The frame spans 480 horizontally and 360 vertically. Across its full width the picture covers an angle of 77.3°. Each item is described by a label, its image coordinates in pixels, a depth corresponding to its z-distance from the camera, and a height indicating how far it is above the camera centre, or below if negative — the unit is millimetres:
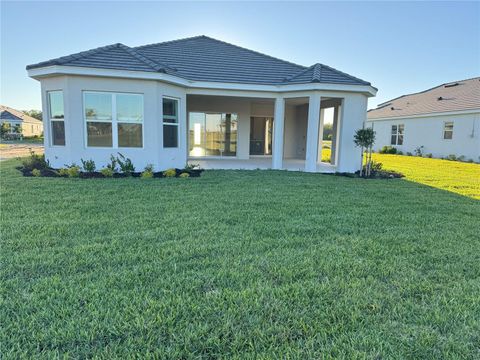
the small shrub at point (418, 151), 23972 -265
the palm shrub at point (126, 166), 10359 -875
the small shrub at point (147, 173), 9938 -1063
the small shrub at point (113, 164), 10305 -833
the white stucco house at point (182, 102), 10297 +1593
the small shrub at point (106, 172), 9906 -1047
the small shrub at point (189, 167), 11503 -983
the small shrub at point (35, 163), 11059 -935
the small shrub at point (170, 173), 10414 -1082
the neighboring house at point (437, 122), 20266 +2064
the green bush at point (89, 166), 10180 -890
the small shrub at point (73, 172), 9630 -1042
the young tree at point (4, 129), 39575 +1123
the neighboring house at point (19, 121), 42812 +2550
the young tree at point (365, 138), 11539 +321
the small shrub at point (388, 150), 26453 -260
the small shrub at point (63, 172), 9805 -1069
